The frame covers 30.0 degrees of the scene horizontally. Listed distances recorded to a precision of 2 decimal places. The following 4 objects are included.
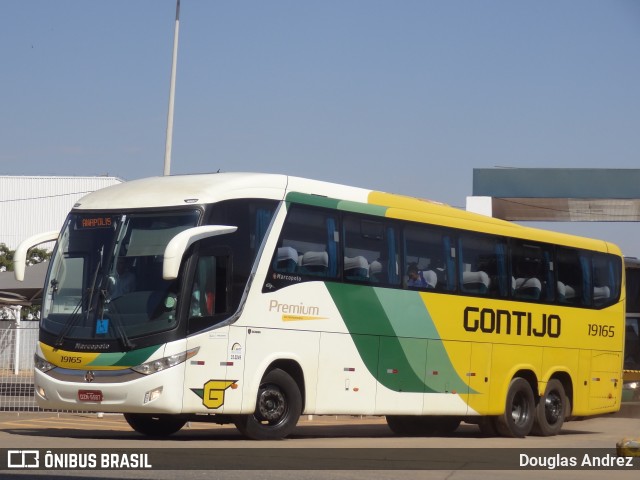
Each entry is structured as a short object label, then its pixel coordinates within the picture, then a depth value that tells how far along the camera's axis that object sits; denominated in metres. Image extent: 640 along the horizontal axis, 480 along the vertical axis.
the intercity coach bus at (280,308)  14.81
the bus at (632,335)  31.16
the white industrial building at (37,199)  76.88
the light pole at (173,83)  26.80
